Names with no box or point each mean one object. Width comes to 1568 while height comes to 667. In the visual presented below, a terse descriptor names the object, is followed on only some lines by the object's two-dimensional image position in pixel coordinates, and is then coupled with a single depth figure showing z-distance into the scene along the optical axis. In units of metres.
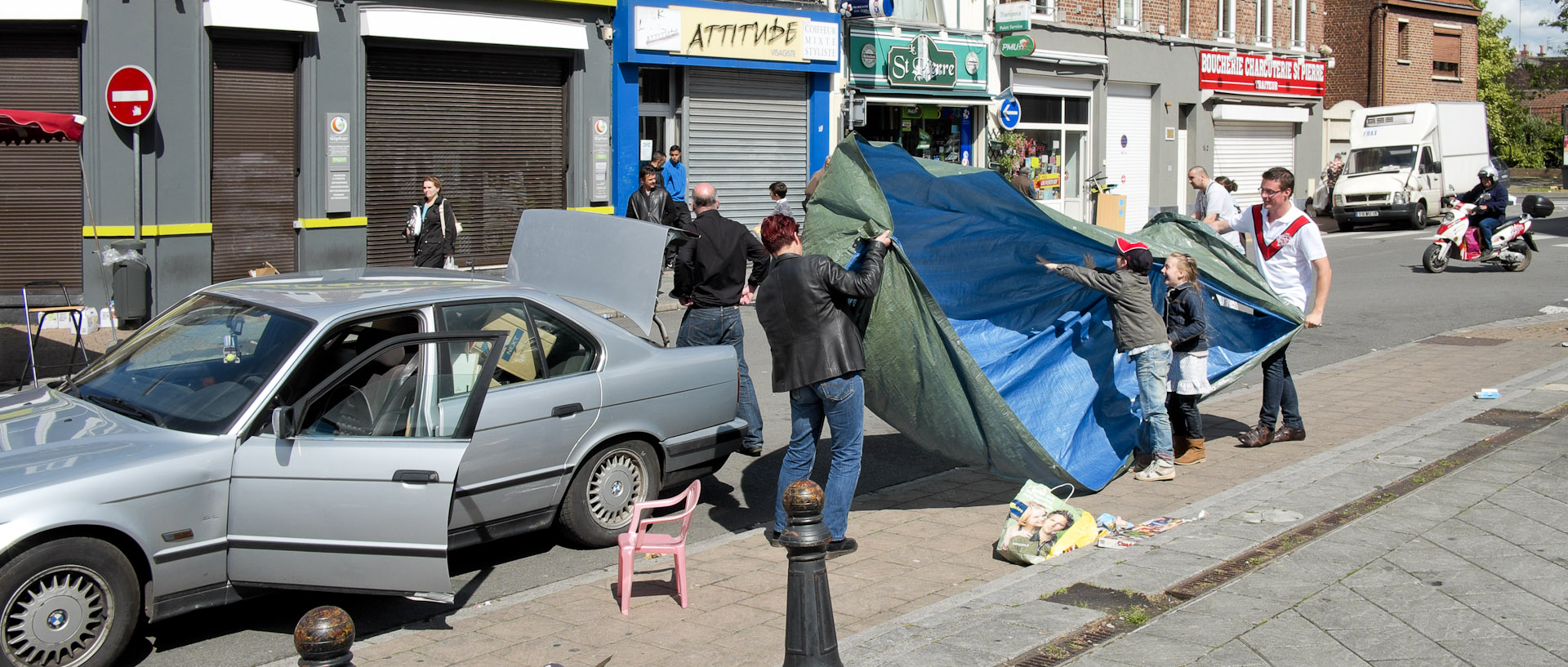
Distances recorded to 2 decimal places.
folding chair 9.26
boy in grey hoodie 7.07
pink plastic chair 5.21
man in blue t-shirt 19.27
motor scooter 19.41
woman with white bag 13.19
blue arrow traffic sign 25.02
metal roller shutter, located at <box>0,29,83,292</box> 13.91
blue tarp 6.46
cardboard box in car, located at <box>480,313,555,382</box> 5.91
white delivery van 29.48
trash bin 13.08
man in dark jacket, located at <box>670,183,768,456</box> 7.95
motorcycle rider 19.38
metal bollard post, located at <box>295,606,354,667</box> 2.94
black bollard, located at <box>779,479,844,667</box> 3.99
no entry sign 13.73
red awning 9.34
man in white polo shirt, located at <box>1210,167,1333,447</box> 8.20
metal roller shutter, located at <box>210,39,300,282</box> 15.05
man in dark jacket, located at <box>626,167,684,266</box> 17.55
